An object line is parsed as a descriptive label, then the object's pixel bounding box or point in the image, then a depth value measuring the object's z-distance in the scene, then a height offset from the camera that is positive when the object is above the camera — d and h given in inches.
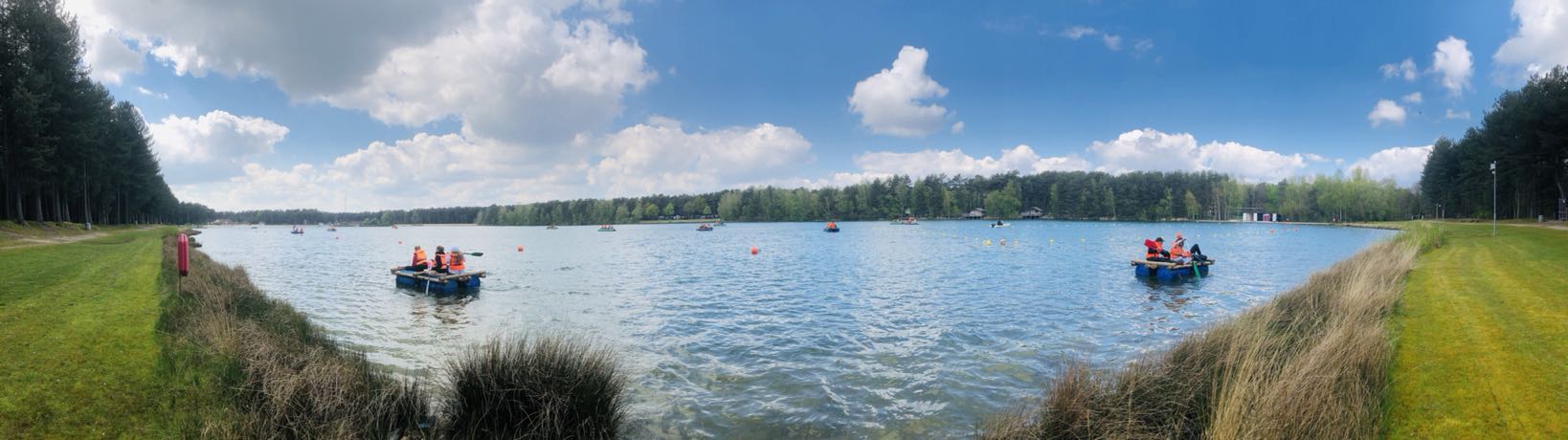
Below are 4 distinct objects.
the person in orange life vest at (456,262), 947.3 -72.2
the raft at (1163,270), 972.6 -97.3
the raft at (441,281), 881.5 -98.5
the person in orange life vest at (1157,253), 1004.5 -69.9
